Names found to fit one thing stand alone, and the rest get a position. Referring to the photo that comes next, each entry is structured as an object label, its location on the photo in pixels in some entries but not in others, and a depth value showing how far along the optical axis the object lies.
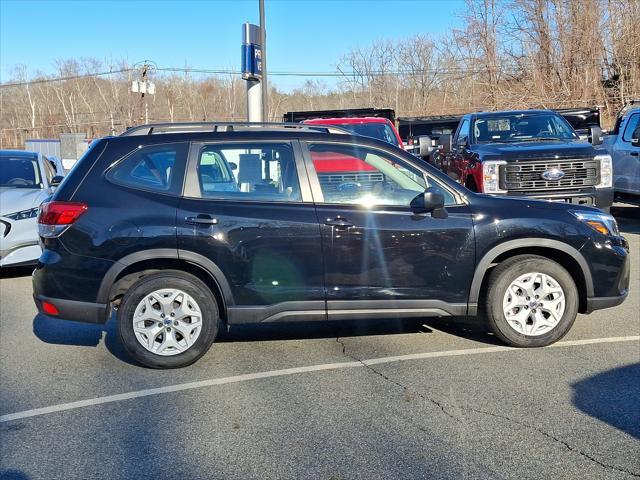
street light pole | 14.99
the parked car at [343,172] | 5.03
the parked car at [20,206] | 8.02
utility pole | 34.36
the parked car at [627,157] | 11.37
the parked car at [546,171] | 8.83
